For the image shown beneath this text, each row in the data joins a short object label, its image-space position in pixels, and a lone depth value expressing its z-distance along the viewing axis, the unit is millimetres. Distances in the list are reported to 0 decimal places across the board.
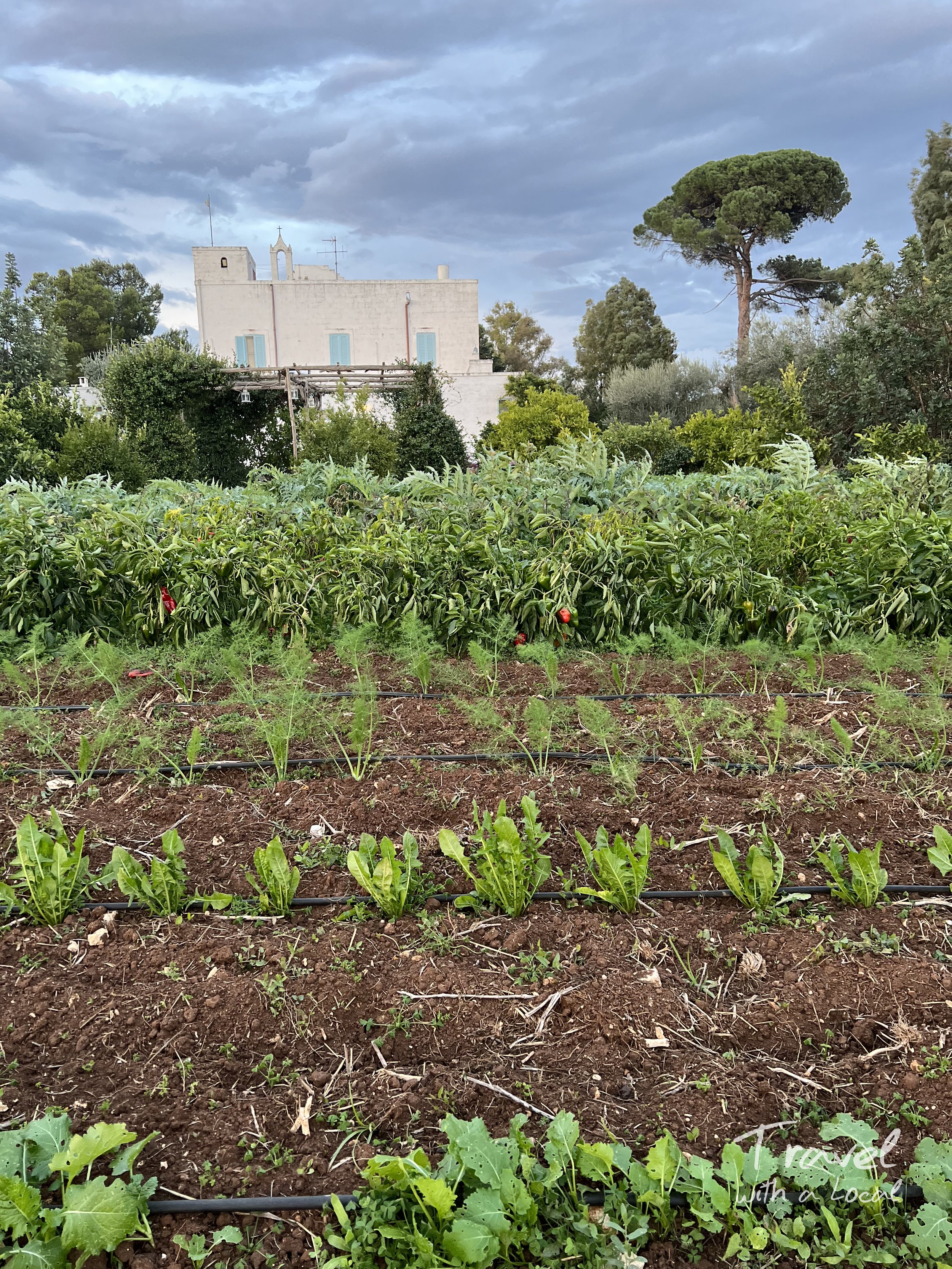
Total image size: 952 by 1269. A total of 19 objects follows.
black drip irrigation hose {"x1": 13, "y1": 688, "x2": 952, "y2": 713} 2947
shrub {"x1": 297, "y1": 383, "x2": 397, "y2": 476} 12000
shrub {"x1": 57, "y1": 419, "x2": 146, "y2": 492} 9750
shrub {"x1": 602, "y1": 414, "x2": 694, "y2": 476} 13781
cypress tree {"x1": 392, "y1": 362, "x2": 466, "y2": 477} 12750
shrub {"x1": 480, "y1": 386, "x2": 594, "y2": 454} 16188
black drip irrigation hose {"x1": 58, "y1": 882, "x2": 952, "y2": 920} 1832
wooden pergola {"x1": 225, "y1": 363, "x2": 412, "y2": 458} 14281
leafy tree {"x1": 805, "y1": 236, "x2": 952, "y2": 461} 10609
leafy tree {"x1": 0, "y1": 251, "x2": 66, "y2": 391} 14672
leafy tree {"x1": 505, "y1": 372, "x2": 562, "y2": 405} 19547
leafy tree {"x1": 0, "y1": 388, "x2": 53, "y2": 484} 7352
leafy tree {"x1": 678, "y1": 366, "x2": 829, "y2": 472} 11336
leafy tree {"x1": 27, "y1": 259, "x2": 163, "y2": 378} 31812
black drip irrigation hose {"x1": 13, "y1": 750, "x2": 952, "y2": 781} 2412
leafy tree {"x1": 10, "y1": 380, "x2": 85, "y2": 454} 10391
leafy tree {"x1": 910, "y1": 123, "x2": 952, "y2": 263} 17828
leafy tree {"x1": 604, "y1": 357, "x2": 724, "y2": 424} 20562
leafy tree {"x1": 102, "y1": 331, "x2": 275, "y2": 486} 13500
